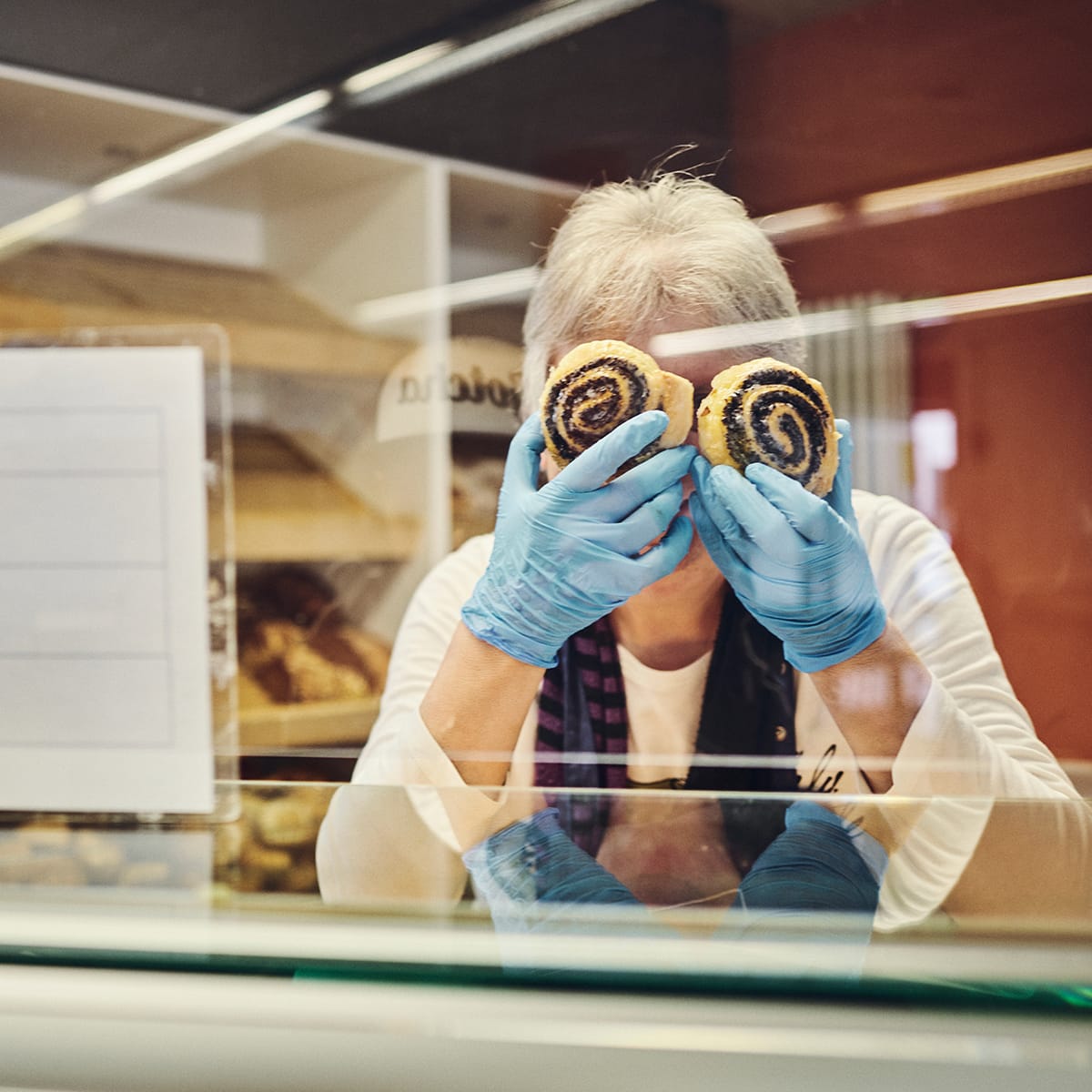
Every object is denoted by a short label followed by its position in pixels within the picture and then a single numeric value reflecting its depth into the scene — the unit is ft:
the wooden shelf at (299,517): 3.49
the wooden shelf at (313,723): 3.07
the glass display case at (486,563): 1.54
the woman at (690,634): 2.29
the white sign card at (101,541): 2.88
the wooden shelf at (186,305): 3.34
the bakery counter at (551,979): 1.44
